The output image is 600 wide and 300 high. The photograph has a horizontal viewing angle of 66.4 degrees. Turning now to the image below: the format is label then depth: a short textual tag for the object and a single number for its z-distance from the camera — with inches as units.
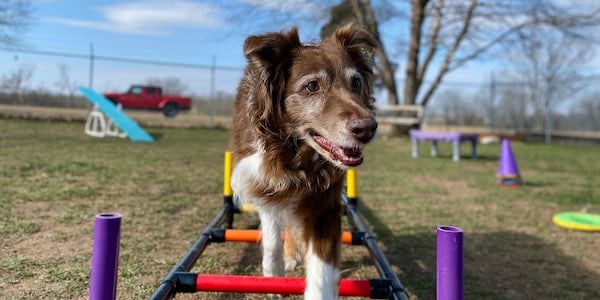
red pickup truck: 818.8
